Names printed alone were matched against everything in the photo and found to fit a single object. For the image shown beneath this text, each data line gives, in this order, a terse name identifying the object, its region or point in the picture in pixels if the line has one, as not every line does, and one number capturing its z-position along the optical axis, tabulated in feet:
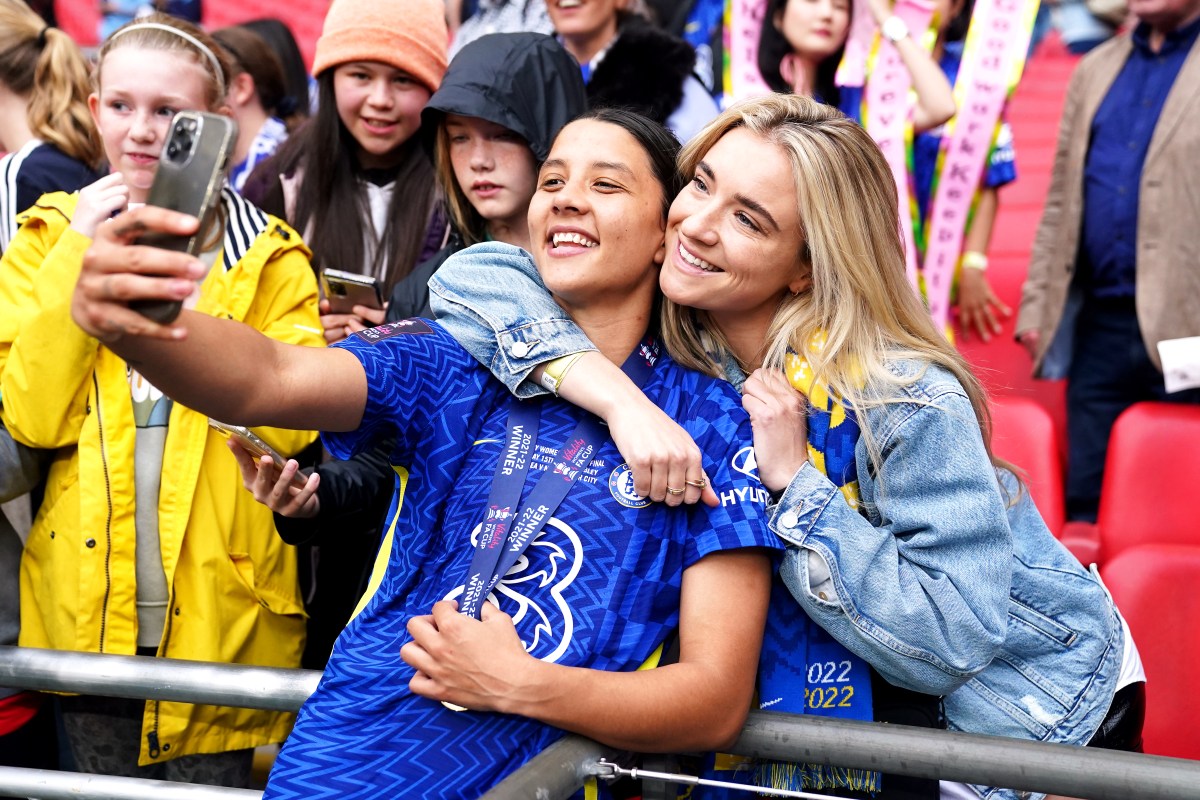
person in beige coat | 13.28
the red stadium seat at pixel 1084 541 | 11.76
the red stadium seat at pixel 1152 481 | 11.46
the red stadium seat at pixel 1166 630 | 9.43
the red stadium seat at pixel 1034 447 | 11.82
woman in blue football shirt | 5.84
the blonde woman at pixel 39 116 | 10.57
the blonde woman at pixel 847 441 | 6.55
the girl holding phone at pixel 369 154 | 10.70
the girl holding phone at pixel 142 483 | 8.38
